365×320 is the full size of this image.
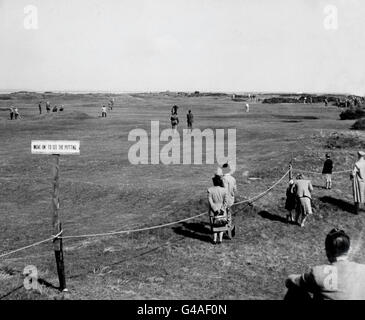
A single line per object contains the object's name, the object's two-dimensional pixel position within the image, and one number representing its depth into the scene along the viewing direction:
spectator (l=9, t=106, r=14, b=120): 47.61
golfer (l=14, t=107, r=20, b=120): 47.83
